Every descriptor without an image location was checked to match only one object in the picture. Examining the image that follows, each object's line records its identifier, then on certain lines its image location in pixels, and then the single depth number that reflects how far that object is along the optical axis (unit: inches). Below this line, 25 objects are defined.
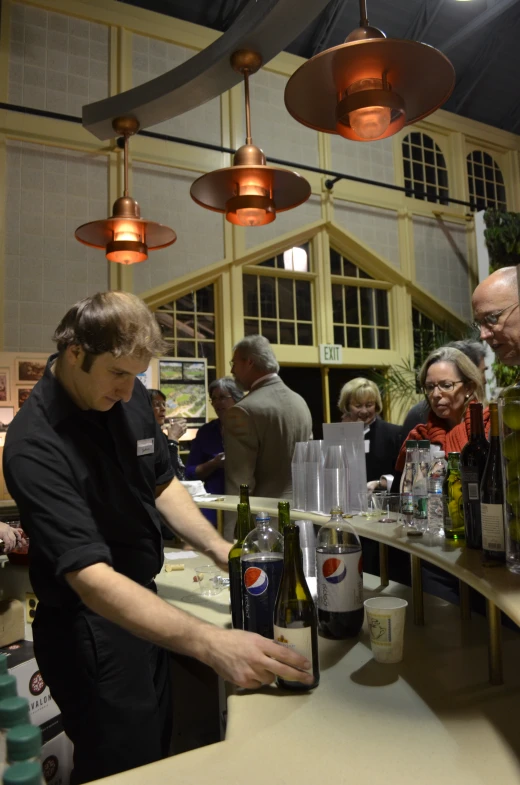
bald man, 73.0
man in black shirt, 48.4
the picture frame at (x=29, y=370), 201.2
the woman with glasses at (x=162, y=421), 172.6
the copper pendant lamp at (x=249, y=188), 93.2
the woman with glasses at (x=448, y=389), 106.6
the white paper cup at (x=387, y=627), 53.4
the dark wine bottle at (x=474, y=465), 51.9
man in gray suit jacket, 115.6
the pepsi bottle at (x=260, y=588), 52.3
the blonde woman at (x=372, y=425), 145.7
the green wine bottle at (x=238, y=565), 56.9
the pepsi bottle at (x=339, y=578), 57.2
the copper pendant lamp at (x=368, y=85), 67.3
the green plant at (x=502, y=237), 295.7
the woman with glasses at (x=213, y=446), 155.2
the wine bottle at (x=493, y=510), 47.2
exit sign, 286.0
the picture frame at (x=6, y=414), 201.0
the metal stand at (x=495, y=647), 50.3
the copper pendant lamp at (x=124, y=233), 120.7
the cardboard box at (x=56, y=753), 86.1
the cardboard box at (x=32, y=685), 87.7
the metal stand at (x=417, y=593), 65.4
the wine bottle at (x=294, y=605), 48.9
